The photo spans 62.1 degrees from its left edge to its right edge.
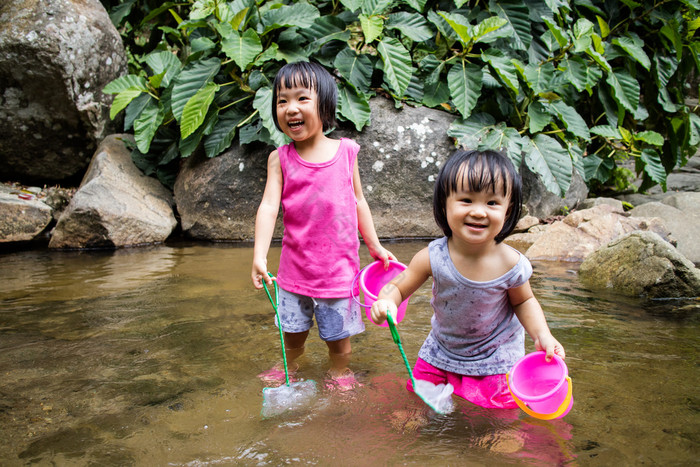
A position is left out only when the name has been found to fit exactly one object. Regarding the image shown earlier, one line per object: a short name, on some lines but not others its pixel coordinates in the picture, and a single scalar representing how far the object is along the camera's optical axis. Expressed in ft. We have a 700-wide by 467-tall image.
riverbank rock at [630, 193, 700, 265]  16.97
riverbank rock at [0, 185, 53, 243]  17.66
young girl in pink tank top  7.99
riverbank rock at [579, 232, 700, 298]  12.09
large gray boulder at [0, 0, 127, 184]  19.04
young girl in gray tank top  6.25
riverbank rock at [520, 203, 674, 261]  16.34
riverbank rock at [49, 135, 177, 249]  17.65
